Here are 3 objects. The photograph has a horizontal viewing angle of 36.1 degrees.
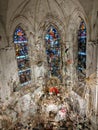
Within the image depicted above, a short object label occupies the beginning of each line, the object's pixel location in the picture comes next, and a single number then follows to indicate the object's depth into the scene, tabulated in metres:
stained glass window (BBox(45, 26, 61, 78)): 9.90
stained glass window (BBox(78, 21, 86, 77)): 8.61
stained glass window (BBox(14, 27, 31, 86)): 8.87
